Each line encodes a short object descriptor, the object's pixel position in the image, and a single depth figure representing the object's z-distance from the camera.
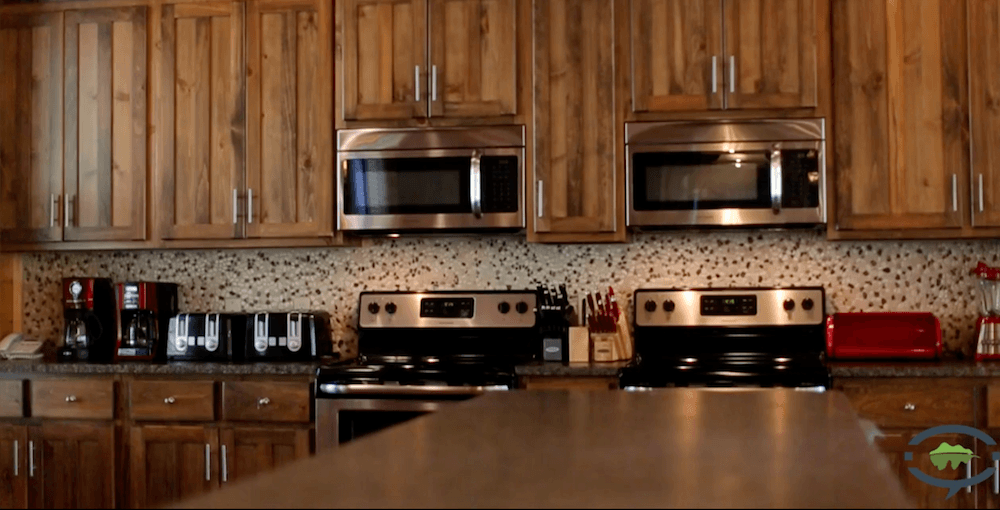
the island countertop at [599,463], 1.22
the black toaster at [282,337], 4.15
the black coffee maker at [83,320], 4.25
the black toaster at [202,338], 4.18
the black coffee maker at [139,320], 4.20
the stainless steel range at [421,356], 3.72
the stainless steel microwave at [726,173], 3.81
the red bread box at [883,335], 3.89
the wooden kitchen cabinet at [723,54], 3.84
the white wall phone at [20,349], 4.27
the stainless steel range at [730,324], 4.05
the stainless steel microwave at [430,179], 3.96
